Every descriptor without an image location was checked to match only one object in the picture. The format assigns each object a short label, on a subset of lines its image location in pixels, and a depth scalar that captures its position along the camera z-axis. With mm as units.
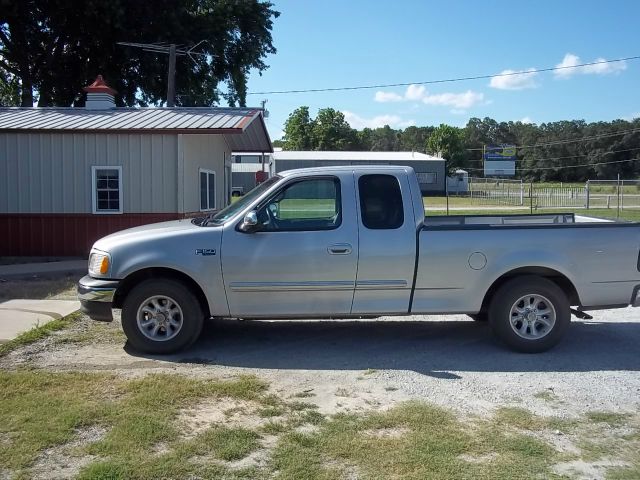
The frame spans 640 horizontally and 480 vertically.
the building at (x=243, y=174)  58319
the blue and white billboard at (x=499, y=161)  92750
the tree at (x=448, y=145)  90250
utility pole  23609
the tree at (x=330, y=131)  92750
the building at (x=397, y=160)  58594
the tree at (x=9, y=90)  33031
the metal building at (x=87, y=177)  14023
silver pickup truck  6445
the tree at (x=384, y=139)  128500
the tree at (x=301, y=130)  93812
